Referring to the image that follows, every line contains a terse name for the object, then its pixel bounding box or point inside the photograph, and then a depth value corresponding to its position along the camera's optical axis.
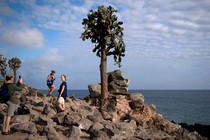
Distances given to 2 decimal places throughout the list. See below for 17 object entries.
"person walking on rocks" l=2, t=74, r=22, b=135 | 8.72
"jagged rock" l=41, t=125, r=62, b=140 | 8.70
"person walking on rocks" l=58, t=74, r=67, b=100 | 11.63
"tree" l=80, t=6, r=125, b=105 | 16.56
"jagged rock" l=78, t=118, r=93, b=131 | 10.29
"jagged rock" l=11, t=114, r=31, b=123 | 10.23
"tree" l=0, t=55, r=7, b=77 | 37.56
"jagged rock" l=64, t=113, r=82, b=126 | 10.49
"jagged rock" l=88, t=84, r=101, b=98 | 18.20
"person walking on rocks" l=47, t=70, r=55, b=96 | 15.31
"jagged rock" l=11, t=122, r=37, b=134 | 9.36
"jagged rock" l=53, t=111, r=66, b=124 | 10.68
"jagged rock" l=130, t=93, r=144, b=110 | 18.04
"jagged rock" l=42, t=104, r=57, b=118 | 11.34
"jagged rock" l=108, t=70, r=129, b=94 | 18.68
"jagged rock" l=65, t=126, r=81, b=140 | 9.24
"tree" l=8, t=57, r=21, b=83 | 38.36
